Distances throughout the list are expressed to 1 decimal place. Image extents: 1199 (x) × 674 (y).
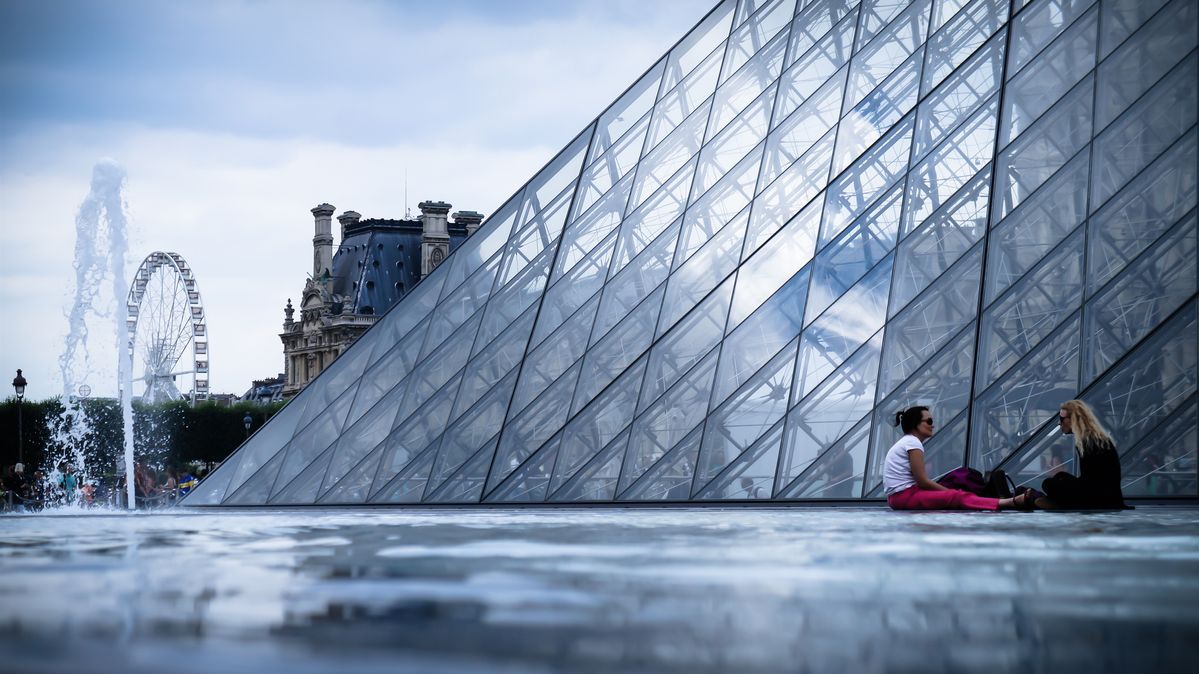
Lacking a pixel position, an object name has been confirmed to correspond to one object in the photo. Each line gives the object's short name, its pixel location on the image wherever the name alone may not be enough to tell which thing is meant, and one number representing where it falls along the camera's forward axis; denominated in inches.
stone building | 4488.2
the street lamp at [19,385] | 1534.2
